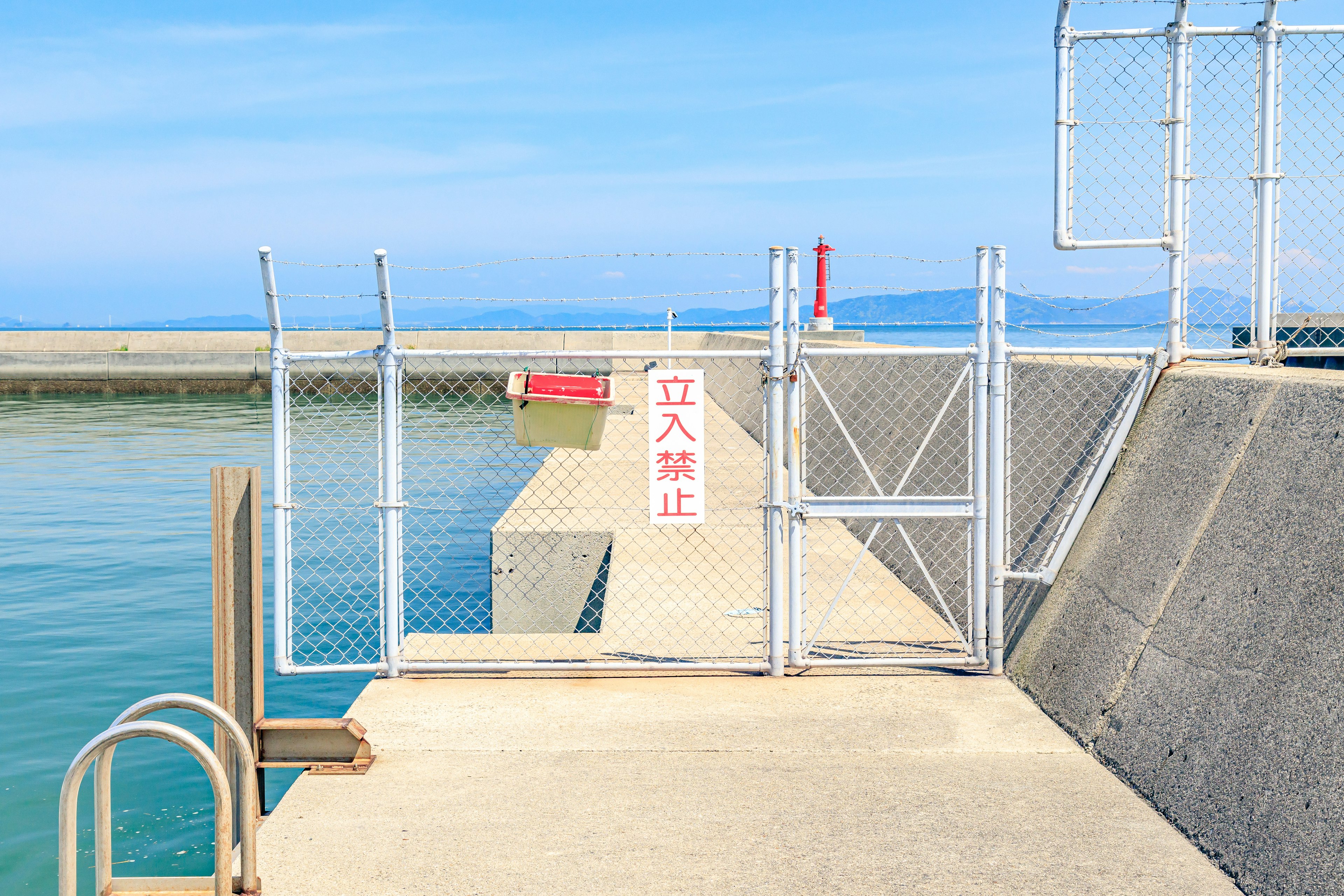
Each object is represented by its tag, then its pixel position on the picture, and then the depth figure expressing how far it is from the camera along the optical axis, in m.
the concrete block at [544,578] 9.41
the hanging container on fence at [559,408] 6.12
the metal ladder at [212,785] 3.13
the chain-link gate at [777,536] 6.04
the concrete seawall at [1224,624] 3.62
